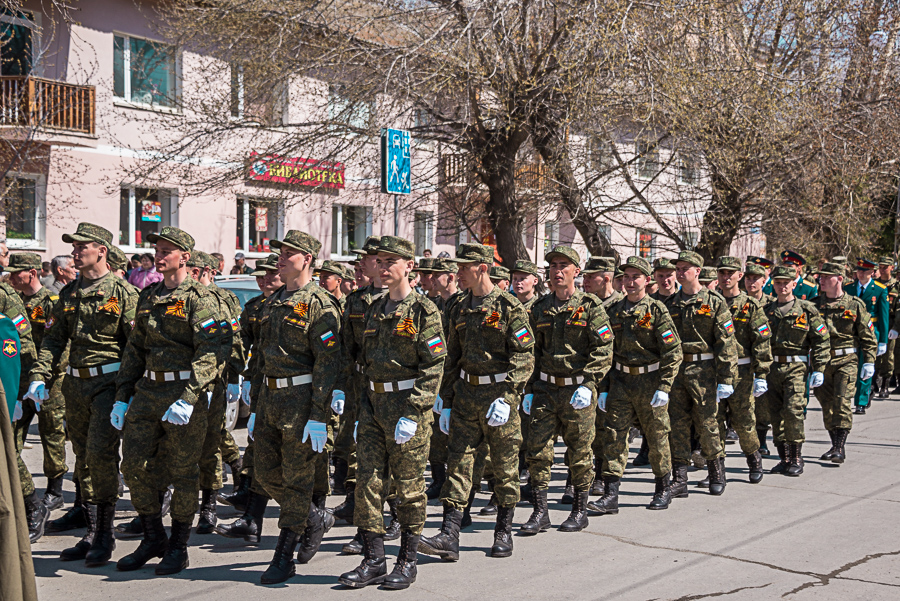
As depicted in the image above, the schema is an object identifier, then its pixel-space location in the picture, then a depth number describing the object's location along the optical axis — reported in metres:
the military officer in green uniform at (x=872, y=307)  13.94
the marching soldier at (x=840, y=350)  10.27
